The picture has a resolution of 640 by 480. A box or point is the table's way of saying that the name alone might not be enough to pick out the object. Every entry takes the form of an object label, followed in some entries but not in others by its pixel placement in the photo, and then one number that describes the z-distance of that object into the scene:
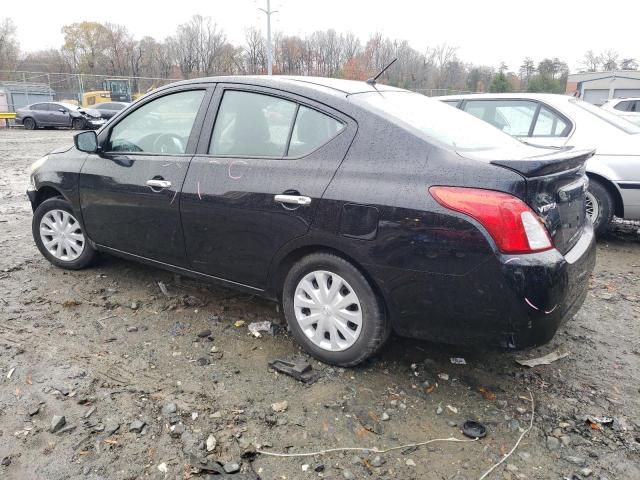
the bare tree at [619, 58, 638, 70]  69.34
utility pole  30.38
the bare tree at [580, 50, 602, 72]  73.00
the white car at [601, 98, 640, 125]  15.88
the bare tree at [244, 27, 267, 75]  66.32
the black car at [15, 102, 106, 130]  24.56
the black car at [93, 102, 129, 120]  25.95
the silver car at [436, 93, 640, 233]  5.35
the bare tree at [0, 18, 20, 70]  62.86
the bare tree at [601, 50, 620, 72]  67.94
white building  49.28
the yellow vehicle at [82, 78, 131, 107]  33.34
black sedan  2.45
